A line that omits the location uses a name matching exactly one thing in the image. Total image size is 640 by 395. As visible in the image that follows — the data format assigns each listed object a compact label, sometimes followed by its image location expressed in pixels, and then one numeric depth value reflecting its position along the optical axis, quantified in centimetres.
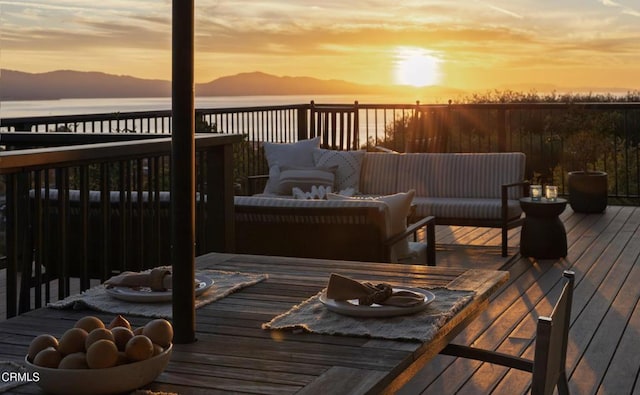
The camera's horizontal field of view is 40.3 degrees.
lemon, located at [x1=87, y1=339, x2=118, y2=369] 129
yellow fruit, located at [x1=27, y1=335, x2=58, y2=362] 135
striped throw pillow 753
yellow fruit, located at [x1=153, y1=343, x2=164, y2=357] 137
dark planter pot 862
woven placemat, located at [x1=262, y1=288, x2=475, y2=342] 167
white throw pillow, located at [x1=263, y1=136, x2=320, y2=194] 783
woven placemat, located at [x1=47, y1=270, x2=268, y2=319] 184
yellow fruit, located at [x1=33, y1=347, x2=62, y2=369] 131
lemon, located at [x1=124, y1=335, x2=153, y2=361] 132
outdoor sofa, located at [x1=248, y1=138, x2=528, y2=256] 687
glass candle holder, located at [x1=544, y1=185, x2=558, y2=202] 648
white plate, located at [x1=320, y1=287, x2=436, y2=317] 177
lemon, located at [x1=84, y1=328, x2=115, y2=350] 132
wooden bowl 128
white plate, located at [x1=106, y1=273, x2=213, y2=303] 189
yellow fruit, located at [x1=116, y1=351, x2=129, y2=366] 132
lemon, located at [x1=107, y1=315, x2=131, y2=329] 145
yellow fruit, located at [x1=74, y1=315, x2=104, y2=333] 139
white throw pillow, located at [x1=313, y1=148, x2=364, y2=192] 768
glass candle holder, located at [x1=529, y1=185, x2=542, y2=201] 648
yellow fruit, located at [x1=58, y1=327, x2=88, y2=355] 133
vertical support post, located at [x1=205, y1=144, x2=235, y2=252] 371
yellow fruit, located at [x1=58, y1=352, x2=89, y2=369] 129
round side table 639
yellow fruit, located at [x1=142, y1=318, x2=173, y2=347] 139
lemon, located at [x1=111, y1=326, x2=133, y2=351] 135
